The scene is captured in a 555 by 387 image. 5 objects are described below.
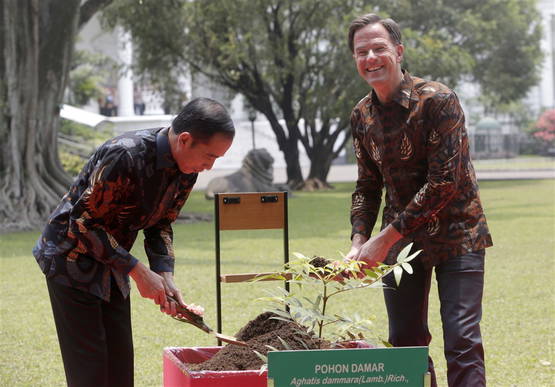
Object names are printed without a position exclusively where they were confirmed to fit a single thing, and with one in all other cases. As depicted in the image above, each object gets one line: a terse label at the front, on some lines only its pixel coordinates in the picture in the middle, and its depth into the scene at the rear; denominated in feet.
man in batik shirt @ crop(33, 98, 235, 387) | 12.59
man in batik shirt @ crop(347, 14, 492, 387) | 14.25
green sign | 9.94
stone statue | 86.02
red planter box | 12.31
